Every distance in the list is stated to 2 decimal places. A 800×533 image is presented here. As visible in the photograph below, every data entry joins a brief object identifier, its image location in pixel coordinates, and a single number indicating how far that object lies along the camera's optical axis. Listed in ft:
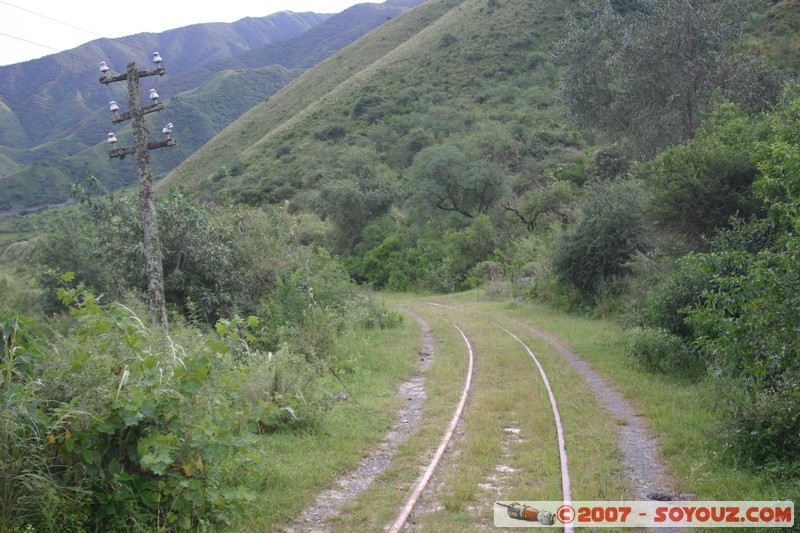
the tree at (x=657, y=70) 72.08
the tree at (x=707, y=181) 43.29
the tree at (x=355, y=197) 156.15
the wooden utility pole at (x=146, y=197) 44.32
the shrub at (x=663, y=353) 36.56
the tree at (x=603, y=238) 64.03
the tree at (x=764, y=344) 19.02
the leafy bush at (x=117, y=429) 15.24
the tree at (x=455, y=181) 142.72
